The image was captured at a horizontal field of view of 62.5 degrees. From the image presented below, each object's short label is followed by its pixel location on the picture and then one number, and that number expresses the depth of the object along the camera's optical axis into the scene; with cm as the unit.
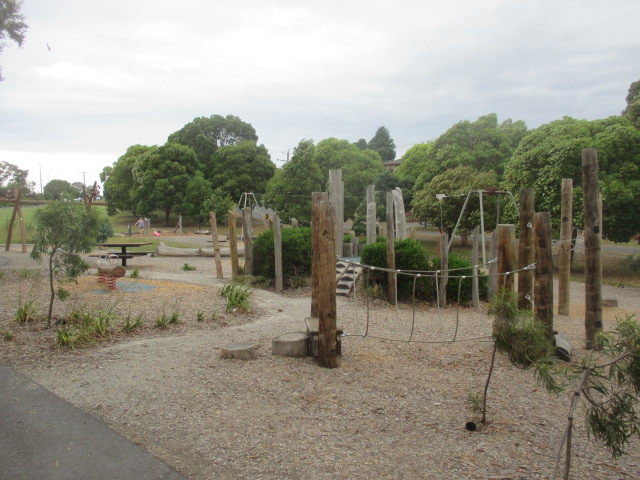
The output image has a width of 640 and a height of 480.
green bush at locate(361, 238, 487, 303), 1099
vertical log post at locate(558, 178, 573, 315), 961
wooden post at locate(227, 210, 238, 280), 1292
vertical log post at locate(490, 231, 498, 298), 1086
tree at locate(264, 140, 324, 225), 2814
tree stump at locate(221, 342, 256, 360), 606
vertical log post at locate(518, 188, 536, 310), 738
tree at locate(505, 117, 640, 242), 1641
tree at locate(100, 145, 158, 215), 4066
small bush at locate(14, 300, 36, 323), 748
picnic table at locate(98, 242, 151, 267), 1557
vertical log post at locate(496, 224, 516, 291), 781
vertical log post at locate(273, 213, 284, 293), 1176
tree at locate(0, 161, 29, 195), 4981
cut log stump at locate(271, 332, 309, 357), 624
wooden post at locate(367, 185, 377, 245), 1300
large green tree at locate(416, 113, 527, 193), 2695
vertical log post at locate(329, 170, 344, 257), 1309
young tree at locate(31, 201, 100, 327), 719
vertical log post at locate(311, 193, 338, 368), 590
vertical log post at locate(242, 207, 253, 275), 1305
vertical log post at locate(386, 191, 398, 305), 1034
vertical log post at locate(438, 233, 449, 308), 1049
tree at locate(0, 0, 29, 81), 1224
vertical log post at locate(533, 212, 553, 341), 653
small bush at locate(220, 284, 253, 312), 916
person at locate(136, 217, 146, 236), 3247
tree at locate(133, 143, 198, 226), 3653
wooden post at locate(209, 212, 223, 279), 1356
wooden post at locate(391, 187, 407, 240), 1338
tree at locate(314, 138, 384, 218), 3117
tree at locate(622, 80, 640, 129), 2004
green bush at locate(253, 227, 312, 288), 1253
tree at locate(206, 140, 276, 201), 3825
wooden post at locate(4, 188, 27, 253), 1889
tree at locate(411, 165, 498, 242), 2264
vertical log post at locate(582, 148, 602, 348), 669
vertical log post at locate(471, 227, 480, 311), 1059
